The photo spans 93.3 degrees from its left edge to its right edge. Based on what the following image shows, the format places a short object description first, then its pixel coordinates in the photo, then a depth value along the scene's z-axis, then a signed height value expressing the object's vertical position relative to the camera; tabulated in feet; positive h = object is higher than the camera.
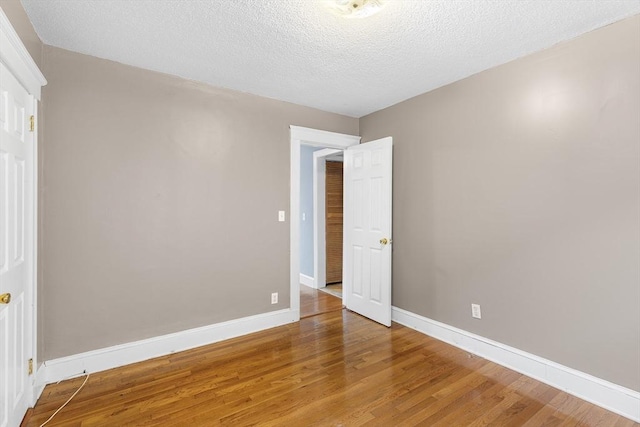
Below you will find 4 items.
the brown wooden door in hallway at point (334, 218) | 16.26 -0.34
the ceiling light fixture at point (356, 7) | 5.49 +3.80
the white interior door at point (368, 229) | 10.71 -0.65
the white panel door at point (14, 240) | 5.01 -0.52
